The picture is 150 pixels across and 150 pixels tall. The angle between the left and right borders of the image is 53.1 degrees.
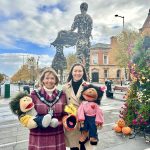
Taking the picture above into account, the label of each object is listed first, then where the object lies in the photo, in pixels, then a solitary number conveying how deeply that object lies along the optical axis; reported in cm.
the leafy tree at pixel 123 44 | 2382
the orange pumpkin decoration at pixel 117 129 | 442
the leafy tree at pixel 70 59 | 3101
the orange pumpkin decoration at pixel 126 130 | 427
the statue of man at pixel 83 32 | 833
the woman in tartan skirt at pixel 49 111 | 217
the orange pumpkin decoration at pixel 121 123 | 444
